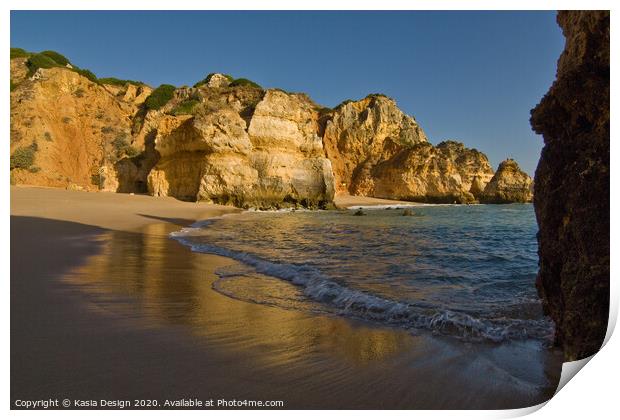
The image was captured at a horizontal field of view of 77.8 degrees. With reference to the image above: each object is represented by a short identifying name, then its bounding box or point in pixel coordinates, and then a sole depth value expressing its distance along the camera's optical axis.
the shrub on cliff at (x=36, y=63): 27.62
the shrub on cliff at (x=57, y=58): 31.18
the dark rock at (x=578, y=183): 2.05
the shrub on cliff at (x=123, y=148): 28.78
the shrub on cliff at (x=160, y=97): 32.28
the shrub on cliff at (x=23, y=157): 23.06
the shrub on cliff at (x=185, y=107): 29.89
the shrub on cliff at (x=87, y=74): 30.94
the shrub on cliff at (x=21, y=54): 26.18
